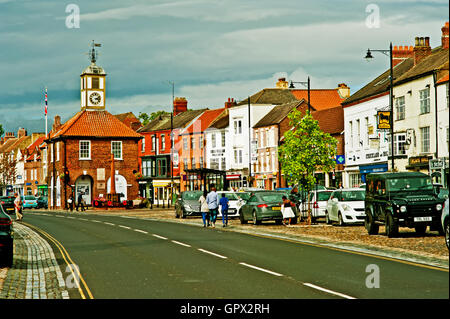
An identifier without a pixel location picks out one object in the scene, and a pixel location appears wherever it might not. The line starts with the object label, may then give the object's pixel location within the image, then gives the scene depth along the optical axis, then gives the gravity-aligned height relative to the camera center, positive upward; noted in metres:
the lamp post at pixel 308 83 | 47.30 +6.45
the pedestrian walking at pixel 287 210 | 32.84 -1.23
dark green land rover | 23.17 -0.71
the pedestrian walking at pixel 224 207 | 34.22 -1.09
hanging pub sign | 44.66 +3.73
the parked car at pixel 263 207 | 34.28 -1.15
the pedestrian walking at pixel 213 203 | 33.50 -0.88
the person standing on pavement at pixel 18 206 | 44.53 -1.18
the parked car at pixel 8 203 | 62.62 -1.39
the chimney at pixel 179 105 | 108.31 +11.80
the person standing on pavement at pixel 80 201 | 68.65 -1.41
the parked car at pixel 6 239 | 16.20 -1.14
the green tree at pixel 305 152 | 34.06 +1.42
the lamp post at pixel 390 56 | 41.38 +7.36
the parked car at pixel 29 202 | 85.56 -1.76
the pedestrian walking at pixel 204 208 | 33.97 -1.11
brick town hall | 84.31 +4.12
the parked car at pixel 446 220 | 17.84 -0.99
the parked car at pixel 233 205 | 42.22 -1.24
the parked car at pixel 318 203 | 36.91 -1.06
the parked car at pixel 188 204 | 44.56 -1.21
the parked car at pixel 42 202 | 88.10 -1.85
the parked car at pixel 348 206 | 31.45 -1.05
